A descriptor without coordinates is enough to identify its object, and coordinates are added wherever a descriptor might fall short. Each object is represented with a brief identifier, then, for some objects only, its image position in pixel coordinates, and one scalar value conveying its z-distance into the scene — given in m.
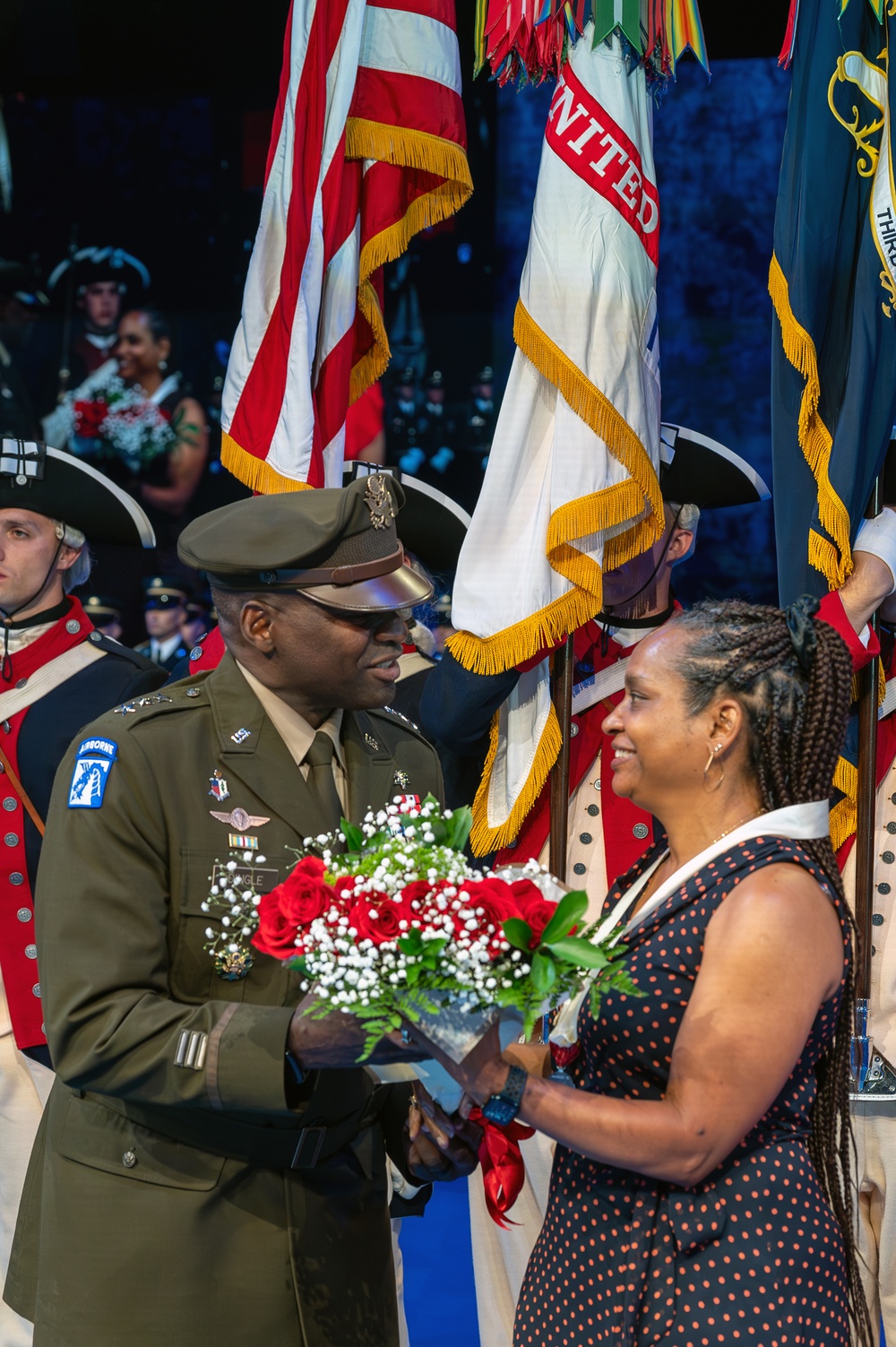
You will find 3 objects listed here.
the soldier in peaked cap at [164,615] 6.13
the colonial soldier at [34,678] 3.72
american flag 3.72
